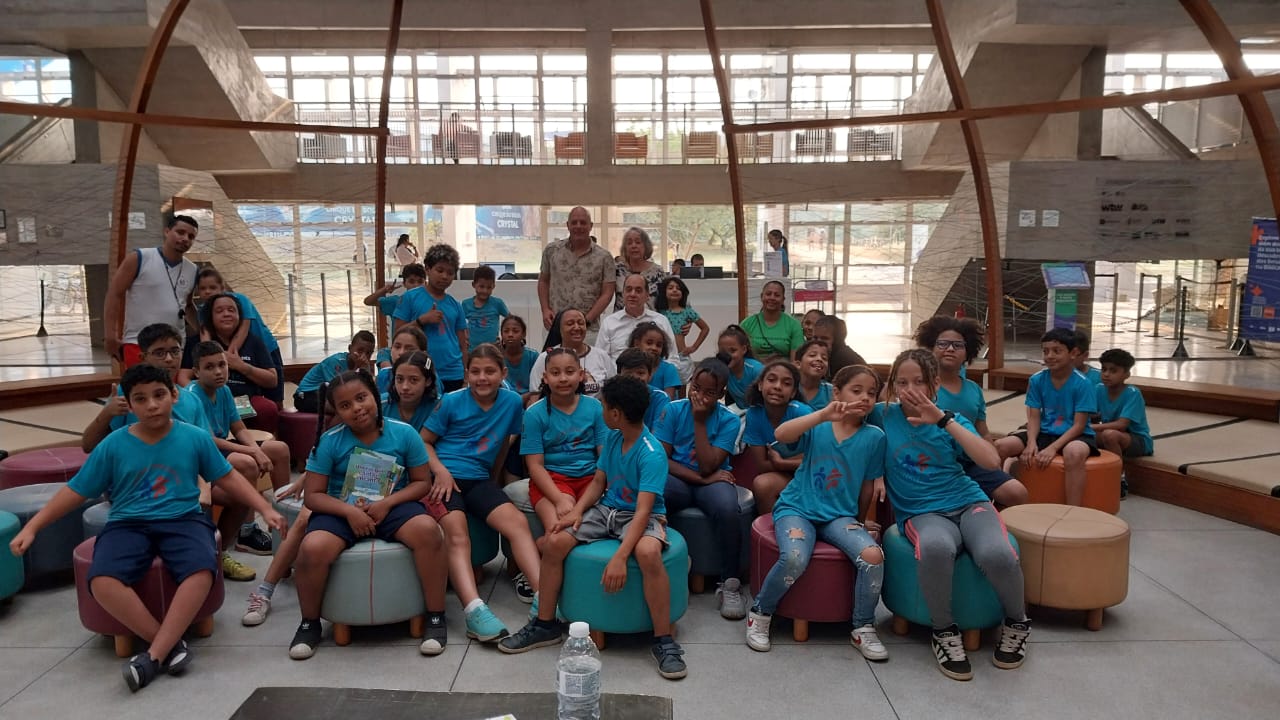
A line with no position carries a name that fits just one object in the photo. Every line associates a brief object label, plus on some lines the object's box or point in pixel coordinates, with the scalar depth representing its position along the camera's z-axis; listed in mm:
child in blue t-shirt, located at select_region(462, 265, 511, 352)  6957
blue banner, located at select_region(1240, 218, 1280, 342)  9742
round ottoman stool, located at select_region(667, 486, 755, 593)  4270
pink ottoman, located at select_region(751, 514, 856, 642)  3711
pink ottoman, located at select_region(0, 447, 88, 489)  4934
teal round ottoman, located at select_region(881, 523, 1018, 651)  3654
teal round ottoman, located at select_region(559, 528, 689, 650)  3623
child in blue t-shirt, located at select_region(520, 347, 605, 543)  4086
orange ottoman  5270
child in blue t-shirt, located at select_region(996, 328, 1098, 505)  5250
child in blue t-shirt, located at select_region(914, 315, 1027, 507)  4523
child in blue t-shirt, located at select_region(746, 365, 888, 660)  3646
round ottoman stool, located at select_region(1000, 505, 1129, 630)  3818
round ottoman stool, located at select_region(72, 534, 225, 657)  3574
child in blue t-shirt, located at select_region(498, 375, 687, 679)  3568
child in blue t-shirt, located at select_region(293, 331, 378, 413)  5961
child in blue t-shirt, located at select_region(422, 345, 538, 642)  4008
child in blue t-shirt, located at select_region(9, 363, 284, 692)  3465
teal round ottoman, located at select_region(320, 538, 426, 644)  3693
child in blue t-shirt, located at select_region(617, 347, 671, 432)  4371
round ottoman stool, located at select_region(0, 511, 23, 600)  4039
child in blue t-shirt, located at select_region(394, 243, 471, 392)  6023
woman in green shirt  6512
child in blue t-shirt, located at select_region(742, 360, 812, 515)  4281
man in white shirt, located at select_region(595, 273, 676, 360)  5746
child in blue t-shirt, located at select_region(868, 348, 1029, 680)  3551
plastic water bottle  2576
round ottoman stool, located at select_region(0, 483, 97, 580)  4391
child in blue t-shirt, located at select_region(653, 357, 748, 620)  4227
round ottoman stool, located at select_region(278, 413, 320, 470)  6223
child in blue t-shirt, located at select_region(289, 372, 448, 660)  3674
